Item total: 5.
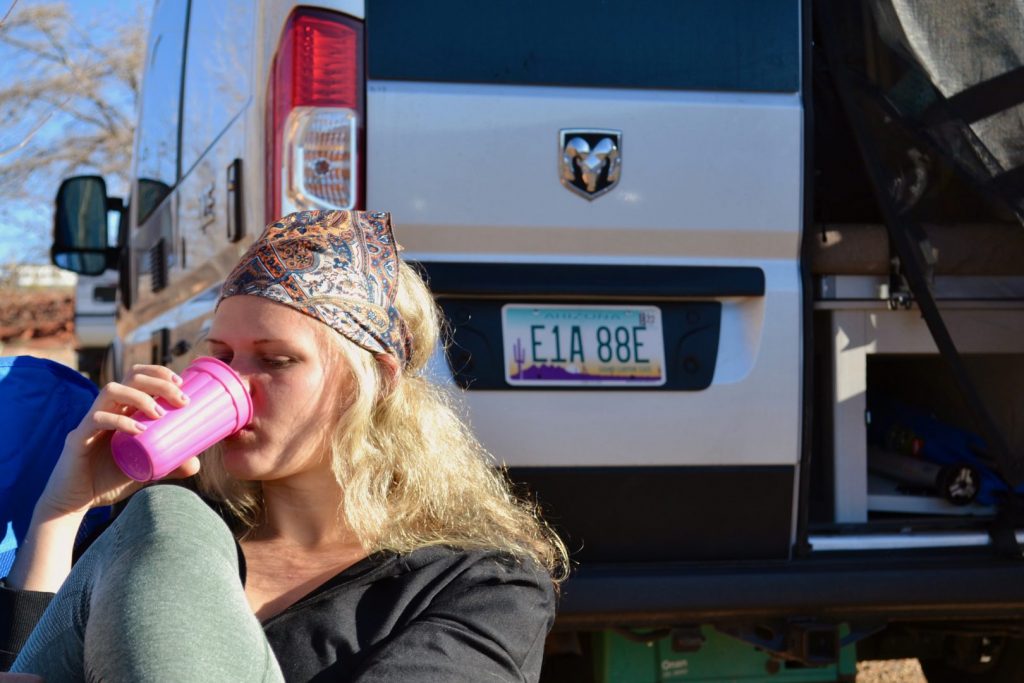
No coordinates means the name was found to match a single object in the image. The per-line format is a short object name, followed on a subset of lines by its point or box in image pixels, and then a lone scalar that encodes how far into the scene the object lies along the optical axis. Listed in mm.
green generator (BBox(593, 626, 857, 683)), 3064
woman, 1678
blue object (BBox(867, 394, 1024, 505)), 3367
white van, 2779
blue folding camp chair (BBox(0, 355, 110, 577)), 2107
